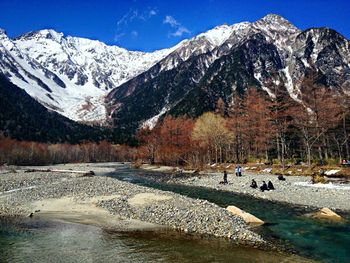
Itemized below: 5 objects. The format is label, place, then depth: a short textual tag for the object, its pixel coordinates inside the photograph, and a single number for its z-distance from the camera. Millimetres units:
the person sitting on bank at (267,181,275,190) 45938
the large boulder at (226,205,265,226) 28641
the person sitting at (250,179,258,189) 48938
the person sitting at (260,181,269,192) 45719
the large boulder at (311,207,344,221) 29391
